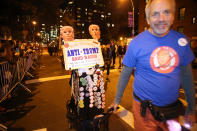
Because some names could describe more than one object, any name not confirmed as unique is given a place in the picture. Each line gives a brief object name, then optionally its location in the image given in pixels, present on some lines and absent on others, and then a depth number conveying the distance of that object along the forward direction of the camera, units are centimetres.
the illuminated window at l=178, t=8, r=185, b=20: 2300
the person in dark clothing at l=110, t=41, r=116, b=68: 1141
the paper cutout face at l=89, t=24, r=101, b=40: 338
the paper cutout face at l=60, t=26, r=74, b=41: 303
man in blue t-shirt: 147
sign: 276
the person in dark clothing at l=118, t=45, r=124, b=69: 1115
